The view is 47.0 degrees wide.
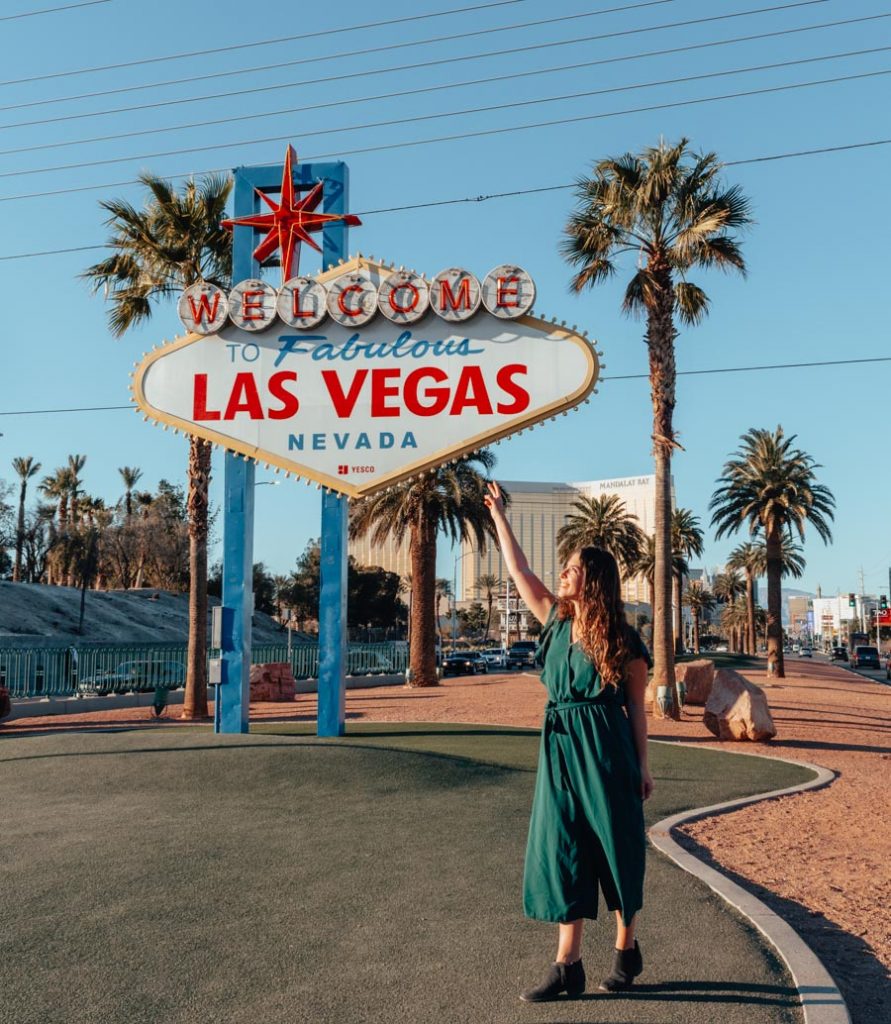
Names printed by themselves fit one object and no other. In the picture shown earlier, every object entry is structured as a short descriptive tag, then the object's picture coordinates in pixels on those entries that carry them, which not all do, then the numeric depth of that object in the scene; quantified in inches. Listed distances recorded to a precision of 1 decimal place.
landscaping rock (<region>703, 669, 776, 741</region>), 660.1
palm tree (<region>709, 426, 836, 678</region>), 1759.4
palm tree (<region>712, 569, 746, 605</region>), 4136.3
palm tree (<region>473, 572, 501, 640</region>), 4564.5
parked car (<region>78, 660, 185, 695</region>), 1080.2
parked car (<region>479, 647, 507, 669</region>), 2532.0
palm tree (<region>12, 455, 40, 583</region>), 2632.9
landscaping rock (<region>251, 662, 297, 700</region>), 1090.1
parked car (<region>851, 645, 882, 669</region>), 2790.4
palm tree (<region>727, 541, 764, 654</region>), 2630.4
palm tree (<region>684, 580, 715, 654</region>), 3736.0
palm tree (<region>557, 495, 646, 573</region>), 2234.3
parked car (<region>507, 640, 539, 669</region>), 2250.2
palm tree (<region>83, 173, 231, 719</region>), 802.8
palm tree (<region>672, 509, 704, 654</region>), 2578.7
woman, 171.9
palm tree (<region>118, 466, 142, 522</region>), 3346.0
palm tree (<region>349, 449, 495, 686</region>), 1320.1
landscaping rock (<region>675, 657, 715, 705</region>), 1013.8
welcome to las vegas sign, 529.7
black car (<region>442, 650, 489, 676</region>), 2026.3
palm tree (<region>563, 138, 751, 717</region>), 831.1
